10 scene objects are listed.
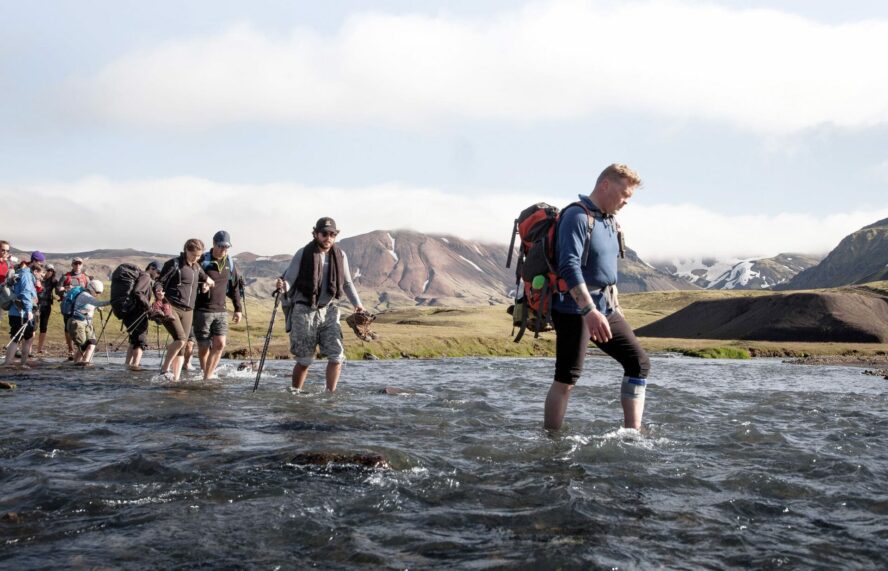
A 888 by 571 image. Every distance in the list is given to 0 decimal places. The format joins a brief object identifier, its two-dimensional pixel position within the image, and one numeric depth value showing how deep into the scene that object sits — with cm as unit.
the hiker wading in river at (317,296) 1307
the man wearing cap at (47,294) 2476
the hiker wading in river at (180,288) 1623
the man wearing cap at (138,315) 1814
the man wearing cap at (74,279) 2225
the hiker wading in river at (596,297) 875
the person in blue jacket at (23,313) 1892
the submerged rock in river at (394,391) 1531
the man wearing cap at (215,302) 1623
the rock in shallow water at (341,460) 713
